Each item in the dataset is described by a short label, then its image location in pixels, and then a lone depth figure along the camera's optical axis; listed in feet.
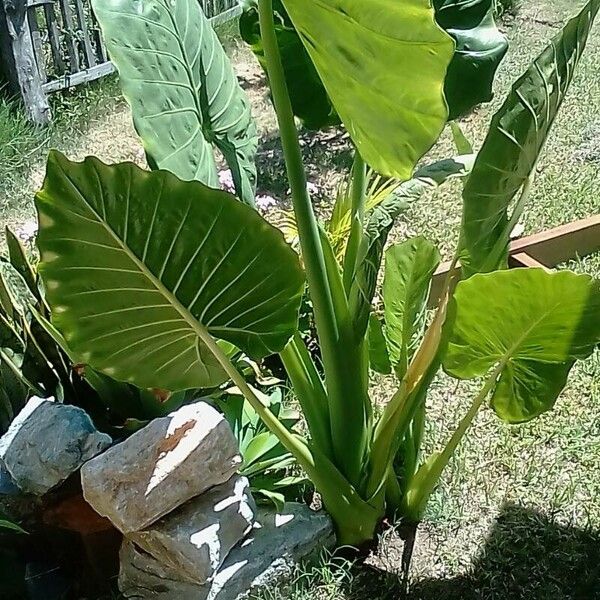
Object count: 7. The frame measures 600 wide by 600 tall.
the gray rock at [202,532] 6.05
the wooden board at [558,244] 10.02
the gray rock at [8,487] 6.68
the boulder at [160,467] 5.95
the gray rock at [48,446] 6.33
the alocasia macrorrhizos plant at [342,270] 3.94
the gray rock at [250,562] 6.37
